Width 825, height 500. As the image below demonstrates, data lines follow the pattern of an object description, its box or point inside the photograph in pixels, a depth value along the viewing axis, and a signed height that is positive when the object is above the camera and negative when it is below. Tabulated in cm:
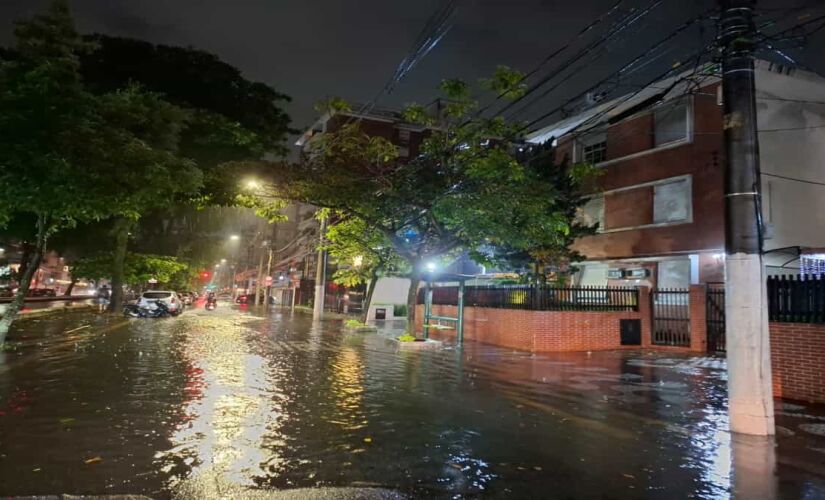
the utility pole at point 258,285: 6243 +205
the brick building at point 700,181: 1912 +548
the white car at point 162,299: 2953 -10
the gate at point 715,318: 1628 +15
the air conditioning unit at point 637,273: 2198 +194
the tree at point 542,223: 1579 +294
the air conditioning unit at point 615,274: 2303 +195
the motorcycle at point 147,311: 2931 -78
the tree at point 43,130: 1021 +322
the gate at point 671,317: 1750 +15
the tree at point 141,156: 1142 +322
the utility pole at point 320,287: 3200 +110
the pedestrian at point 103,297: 3954 -16
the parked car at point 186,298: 4854 +6
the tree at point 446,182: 1519 +393
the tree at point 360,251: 1958 +221
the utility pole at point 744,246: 682 +103
